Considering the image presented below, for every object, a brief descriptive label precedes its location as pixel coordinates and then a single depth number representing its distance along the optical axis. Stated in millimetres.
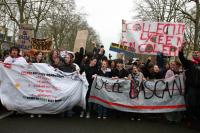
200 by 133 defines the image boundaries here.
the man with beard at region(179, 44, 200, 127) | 5377
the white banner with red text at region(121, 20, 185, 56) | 6542
